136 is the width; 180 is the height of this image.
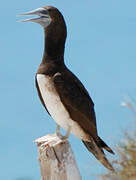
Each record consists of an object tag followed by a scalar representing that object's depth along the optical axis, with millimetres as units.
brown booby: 14164
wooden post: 14227
